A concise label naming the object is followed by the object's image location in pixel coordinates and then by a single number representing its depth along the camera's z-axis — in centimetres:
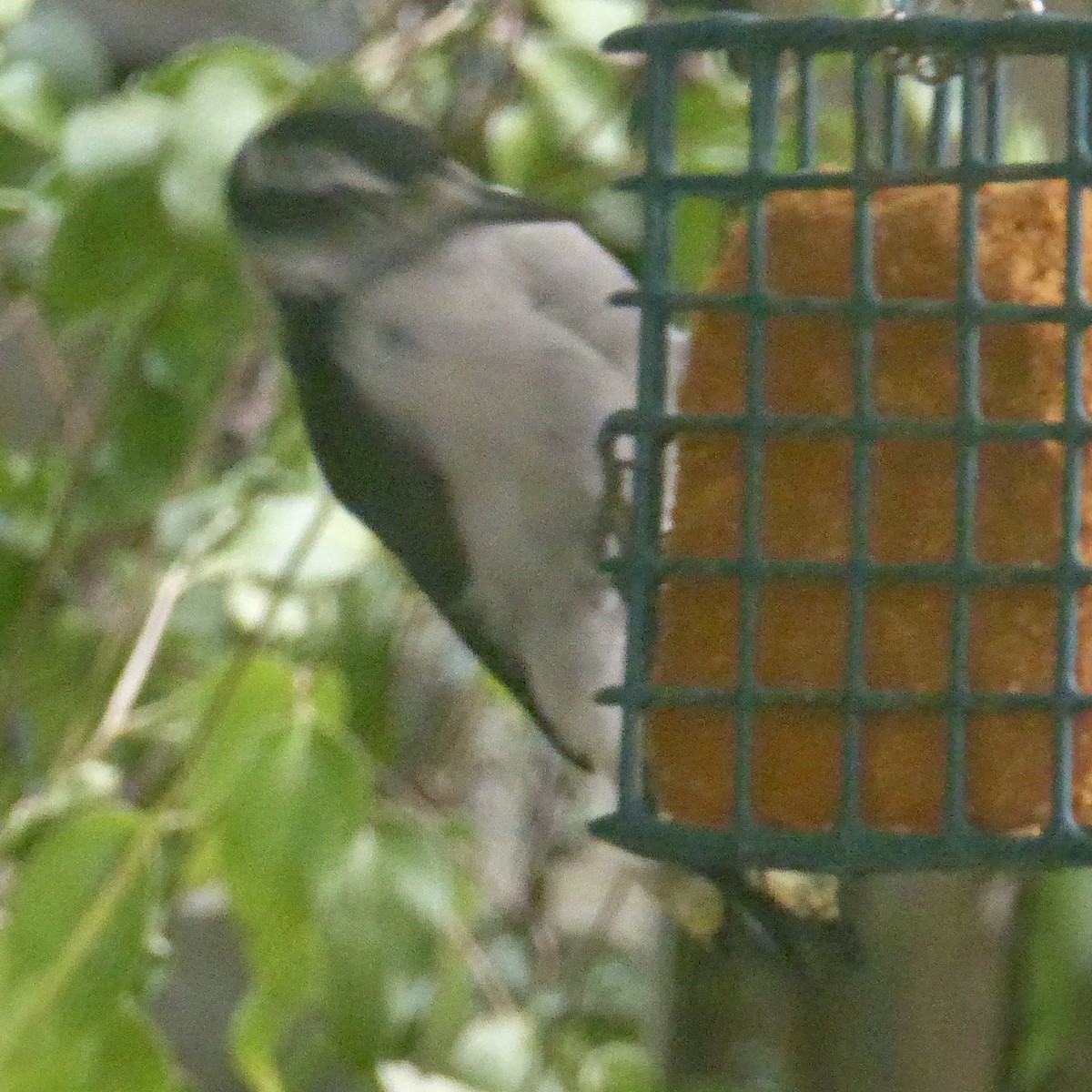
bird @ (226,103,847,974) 466
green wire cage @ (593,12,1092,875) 453
